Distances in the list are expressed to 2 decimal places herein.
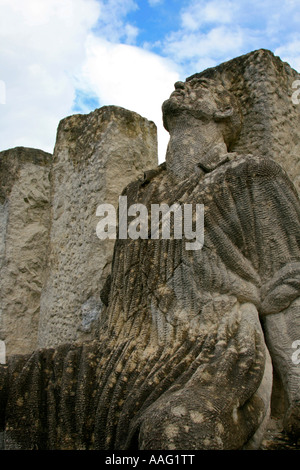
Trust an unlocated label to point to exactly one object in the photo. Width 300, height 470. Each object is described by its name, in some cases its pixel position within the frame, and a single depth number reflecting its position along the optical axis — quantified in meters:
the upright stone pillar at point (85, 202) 3.41
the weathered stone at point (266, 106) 3.13
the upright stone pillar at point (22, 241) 4.00
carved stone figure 2.07
